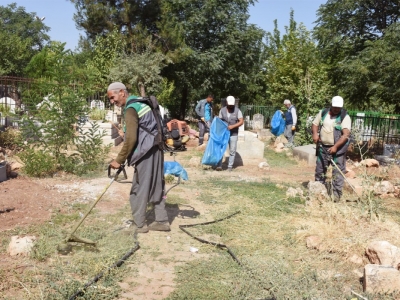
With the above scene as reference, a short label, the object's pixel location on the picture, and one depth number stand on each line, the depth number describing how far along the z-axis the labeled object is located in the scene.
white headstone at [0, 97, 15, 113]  14.49
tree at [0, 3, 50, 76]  32.31
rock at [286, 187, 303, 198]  7.24
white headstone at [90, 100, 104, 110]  15.70
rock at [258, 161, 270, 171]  10.27
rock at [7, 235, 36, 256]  4.36
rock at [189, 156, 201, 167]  10.09
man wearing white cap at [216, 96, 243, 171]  9.51
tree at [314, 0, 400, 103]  14.19
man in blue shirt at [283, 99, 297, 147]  14.21
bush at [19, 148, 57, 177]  7.93
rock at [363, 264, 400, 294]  3.76
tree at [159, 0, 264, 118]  22.41
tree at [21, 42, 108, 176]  7.98
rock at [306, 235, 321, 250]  4.86
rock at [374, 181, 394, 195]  7.70
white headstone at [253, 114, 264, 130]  22.43
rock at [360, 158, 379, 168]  10.64
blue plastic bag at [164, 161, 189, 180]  8.31
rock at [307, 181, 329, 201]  6.61
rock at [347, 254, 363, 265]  4.48
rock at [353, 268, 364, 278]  4.22
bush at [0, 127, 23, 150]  10.60
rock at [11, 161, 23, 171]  8.43
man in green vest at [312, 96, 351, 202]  6.54
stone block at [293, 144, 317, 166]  11.27
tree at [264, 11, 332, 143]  15.58
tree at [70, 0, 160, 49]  19.34
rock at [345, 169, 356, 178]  9.06
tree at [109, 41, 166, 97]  17.36
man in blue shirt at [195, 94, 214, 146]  13.30
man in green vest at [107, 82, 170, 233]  5.04
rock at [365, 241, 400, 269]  4.14
